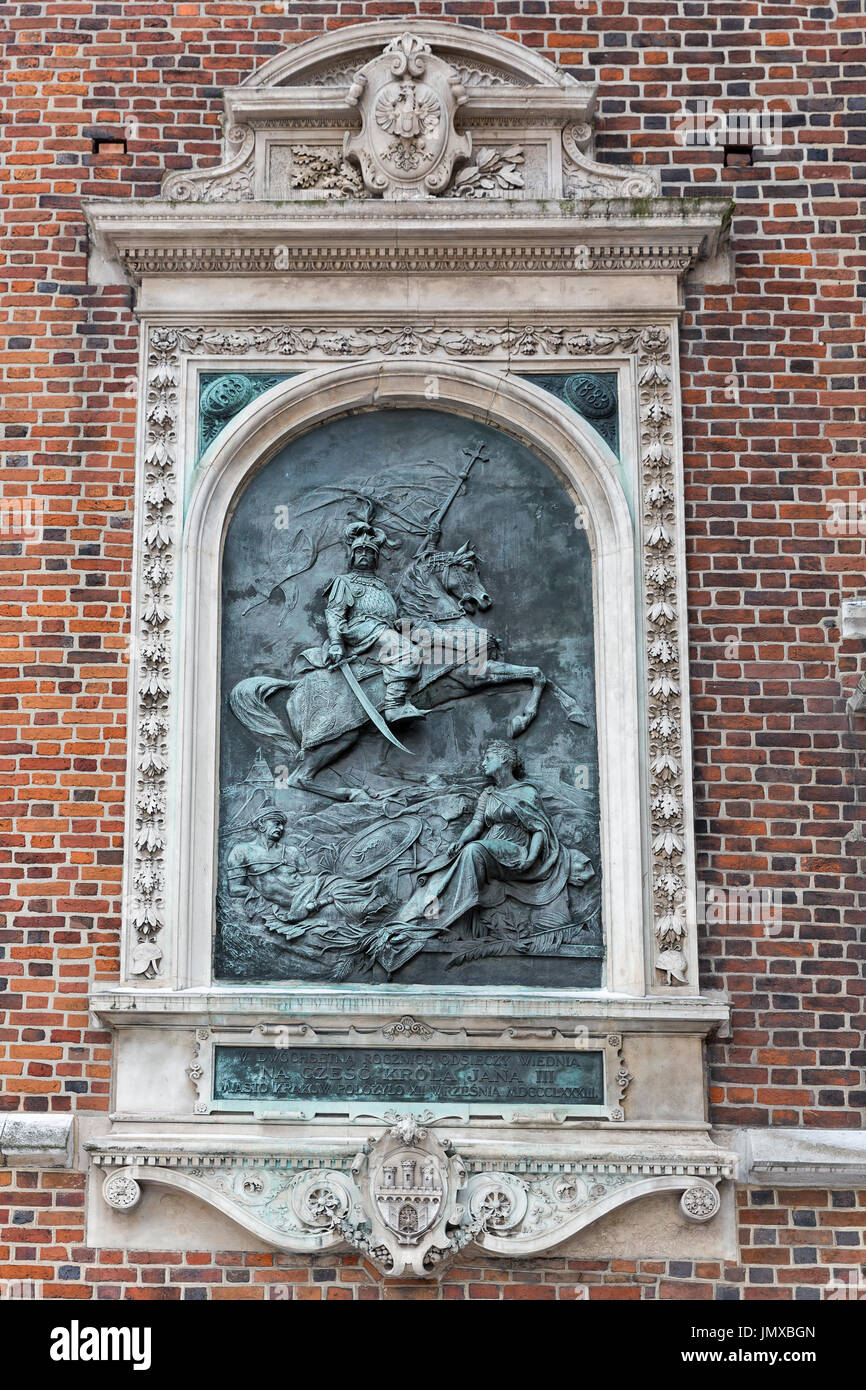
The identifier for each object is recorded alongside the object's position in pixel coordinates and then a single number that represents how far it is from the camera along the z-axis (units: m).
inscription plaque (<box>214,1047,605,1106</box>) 8.38
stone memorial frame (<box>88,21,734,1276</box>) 8.22
